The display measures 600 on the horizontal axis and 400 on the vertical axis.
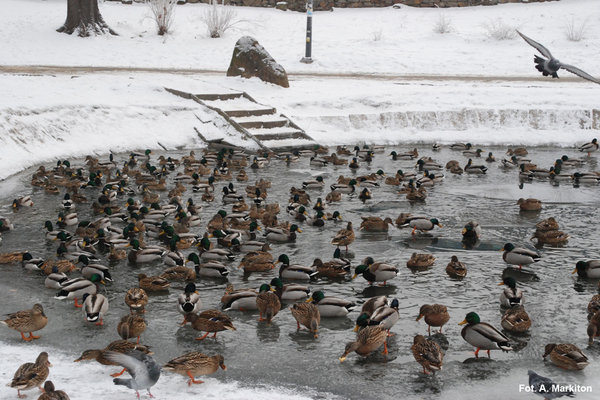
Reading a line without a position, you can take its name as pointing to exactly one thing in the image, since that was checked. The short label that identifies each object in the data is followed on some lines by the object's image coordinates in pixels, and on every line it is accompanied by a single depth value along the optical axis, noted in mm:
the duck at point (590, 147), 22875
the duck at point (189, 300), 9852
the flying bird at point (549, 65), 13904
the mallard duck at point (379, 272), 11188
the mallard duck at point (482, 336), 8820
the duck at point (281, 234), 13445
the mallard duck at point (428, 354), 8289
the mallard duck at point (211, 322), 9305
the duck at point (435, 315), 9445
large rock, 26688
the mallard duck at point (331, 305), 10031
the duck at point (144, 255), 12211
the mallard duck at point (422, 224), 13938
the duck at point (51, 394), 7242
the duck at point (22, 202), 14953
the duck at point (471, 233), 13609
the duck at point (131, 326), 9023
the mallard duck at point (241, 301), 10234
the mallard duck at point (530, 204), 15648
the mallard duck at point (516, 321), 9555
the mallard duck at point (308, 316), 9508
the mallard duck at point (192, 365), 8086
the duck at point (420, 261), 11969
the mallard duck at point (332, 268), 11586
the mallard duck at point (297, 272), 11461
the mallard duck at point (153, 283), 10898
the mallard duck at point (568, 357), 8461
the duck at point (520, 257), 12055
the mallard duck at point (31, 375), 7539
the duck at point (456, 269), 11570
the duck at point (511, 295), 10266
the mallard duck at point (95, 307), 9508
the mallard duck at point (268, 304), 9852
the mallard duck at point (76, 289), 10359
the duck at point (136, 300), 9898
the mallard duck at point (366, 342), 8727
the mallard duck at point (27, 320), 9047
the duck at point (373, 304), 9859
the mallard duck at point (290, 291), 10680
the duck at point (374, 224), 14102
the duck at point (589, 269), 11477
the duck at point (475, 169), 19484
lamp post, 31269
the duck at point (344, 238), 12984
